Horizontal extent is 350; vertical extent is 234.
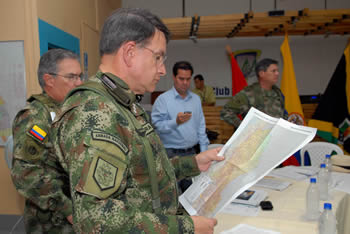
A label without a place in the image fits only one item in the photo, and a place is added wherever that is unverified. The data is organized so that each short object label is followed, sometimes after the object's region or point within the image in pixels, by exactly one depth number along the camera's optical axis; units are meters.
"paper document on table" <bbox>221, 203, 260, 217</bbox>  1.47
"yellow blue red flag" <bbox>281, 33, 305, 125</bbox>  4.23
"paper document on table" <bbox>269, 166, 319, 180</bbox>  2.21
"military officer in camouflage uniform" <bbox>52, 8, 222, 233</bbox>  0.64
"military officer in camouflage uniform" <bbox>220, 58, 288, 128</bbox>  3.17
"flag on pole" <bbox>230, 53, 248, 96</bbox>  5.21
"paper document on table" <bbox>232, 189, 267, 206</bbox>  1.58
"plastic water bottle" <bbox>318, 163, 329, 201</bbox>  1.68
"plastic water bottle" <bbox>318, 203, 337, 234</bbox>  1.18
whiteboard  2.81
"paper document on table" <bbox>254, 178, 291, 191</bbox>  1.90
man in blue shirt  2.89
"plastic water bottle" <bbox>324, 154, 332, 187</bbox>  1.90
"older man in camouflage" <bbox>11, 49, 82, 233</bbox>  1.33
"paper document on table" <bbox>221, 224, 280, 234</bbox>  1.25
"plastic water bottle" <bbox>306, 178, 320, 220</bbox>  1.41
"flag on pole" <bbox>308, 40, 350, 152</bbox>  3.97
